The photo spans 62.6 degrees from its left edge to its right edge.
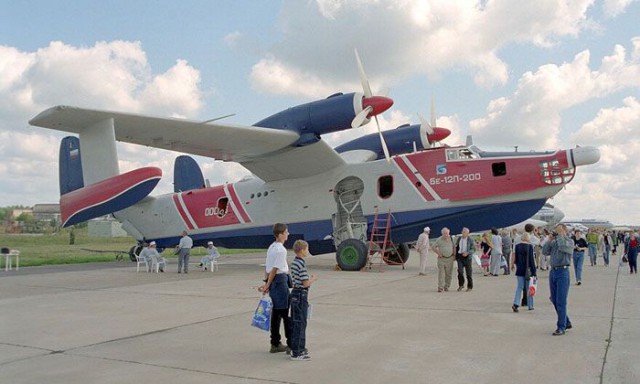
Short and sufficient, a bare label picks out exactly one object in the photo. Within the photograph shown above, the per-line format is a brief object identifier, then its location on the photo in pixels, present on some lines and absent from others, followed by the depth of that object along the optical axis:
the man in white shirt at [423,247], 16.06
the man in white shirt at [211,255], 18.98
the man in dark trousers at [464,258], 12.27
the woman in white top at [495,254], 16.62
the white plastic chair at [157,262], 18.44
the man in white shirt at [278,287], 6.09
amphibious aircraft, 14.18
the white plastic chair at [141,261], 18.59
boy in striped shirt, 5.84
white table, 19.16
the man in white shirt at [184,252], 17.67
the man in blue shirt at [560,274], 7.02
